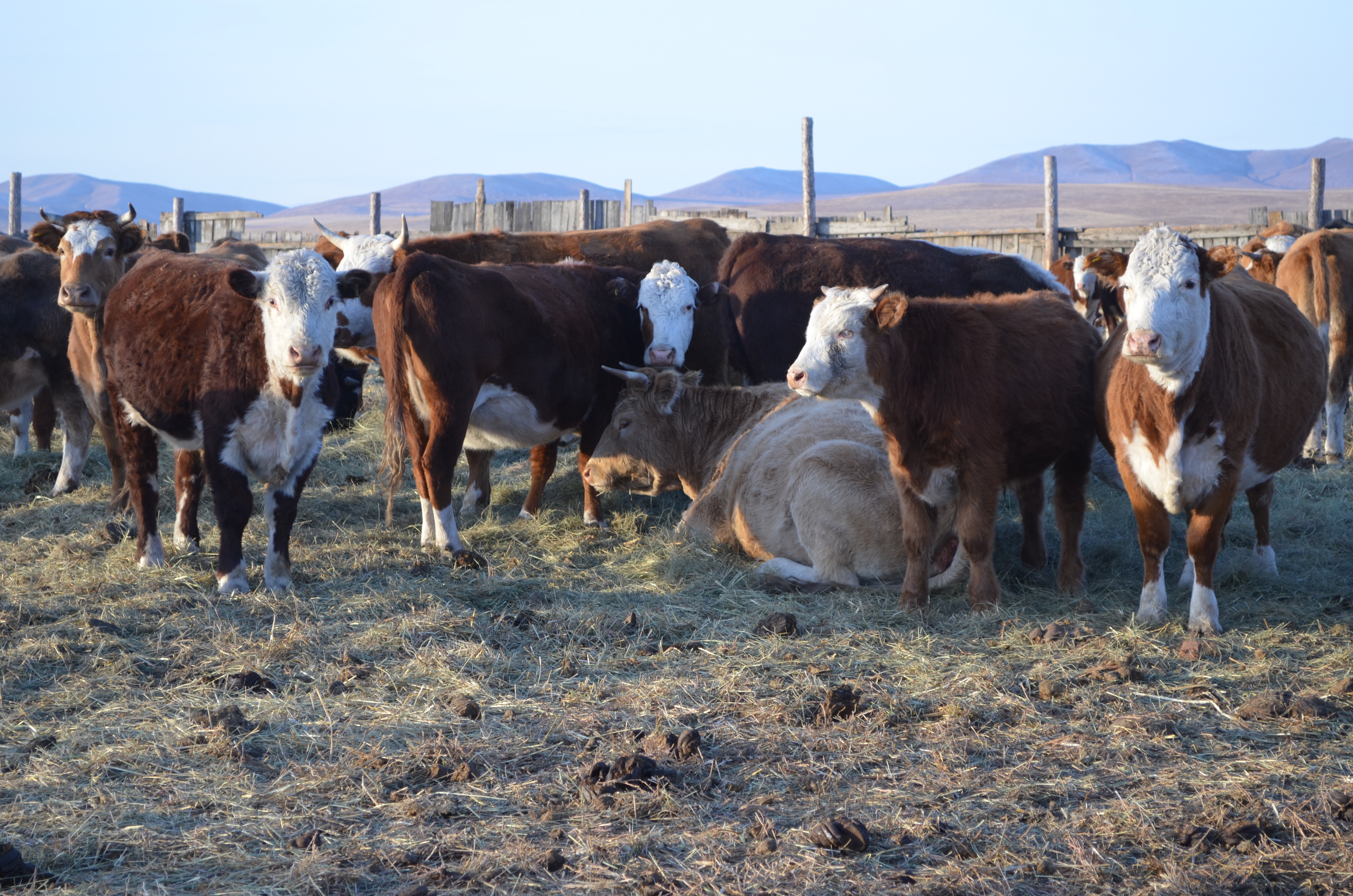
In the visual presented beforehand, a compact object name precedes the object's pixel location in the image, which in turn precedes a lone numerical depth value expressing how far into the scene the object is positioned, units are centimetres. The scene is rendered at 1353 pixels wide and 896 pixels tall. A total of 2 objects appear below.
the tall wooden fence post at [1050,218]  1561
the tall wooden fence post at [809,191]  1691
